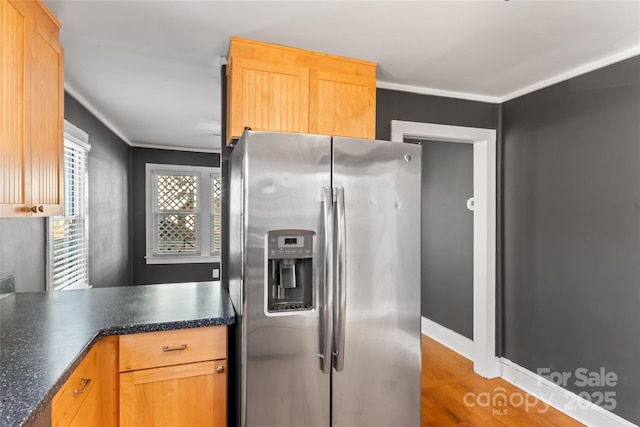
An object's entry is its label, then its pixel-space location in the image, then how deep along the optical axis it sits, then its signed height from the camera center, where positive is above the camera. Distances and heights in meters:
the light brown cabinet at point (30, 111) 1.22 +0.41
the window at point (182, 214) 5.12 -0.01
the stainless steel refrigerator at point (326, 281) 1.54 -0.32
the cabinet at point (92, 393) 1.16 -0.68
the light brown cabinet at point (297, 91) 1.90 +0.71
